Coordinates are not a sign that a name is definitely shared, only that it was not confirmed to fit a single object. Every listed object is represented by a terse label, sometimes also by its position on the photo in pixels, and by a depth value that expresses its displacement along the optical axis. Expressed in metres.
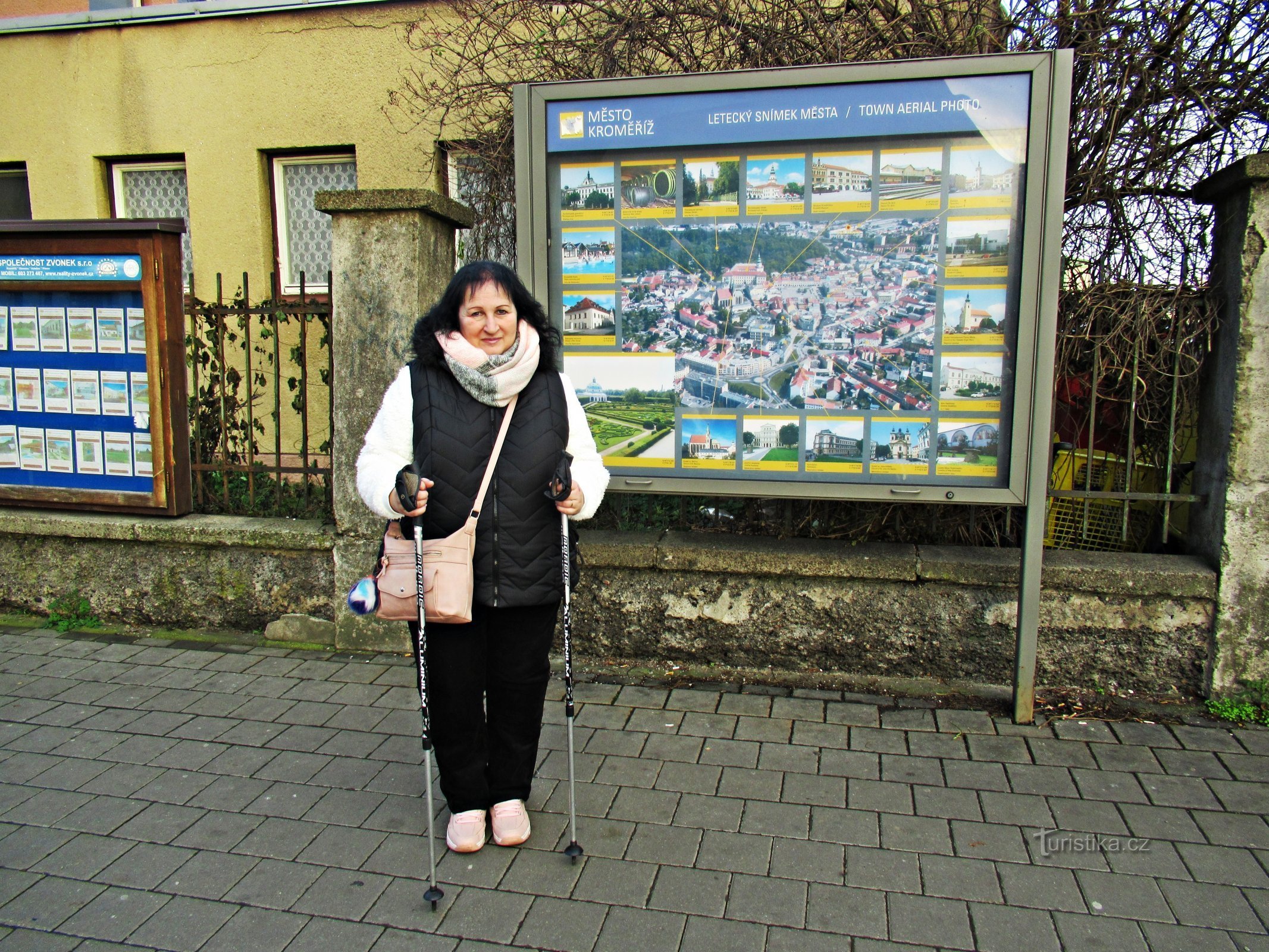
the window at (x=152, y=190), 8.55
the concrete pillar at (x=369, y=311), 4.44
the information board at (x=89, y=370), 4.86
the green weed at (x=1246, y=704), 3.82
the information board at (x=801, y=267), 3.62
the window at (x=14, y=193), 8.95
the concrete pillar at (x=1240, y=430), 3.77
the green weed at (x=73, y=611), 5.12
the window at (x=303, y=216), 8.17
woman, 2.80
